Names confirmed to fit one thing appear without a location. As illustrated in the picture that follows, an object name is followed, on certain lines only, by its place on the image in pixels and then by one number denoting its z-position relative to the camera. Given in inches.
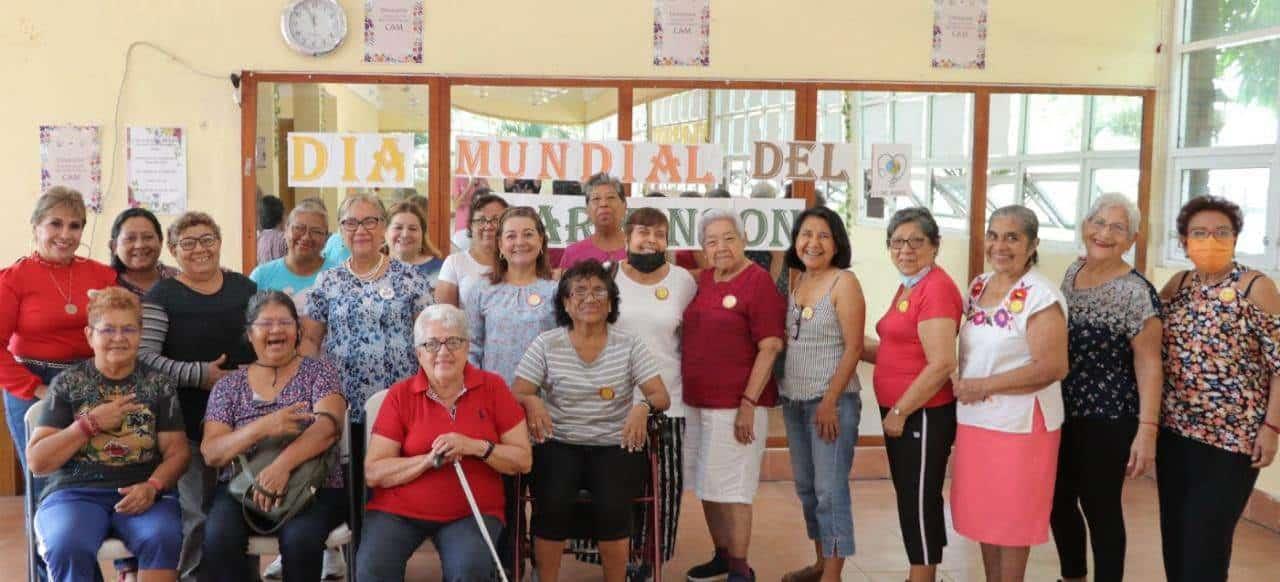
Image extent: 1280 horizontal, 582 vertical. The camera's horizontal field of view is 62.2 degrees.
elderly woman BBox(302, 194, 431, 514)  132.4
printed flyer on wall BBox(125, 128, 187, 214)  189.5
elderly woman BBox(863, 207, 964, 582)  127.6
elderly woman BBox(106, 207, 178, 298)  137.0
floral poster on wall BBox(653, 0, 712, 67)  196.1
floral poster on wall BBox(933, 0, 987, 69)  201.9
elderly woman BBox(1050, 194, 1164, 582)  122.5
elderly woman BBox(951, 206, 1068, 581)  122.4
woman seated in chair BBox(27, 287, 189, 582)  116.6
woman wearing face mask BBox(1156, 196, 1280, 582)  118.1
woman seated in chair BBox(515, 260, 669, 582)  130.4
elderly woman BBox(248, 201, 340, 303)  148.9
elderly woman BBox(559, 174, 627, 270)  151.3
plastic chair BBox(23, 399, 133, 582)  117.2
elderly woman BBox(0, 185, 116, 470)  133.8
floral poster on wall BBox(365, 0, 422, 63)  189.9
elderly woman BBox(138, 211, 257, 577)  127.0
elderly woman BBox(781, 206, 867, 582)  137.0
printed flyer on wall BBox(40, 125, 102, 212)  188.1
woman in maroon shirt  139.3
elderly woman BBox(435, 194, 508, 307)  143.4
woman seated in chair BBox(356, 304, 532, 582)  117.6
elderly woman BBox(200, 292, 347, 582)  119.0
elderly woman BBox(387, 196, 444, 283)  152.4
